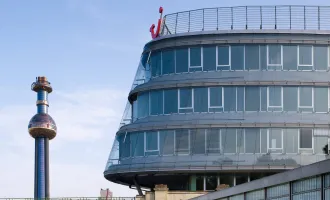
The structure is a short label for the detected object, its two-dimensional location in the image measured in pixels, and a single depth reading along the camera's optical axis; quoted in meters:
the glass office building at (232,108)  64.69
